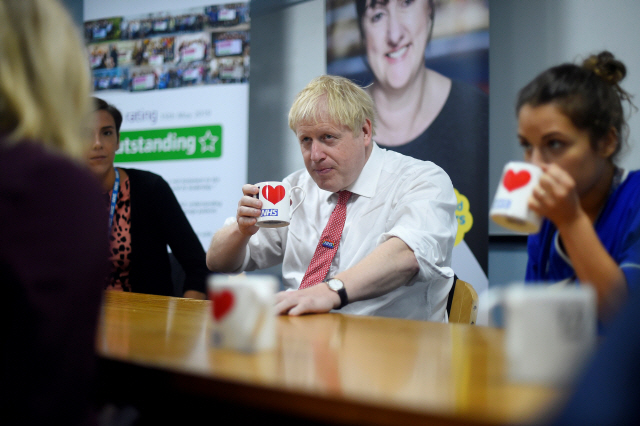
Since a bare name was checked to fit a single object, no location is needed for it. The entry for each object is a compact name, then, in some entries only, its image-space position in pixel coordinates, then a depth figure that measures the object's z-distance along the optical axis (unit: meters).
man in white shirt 1.59
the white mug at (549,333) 0.64
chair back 1.65
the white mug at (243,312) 0.79
